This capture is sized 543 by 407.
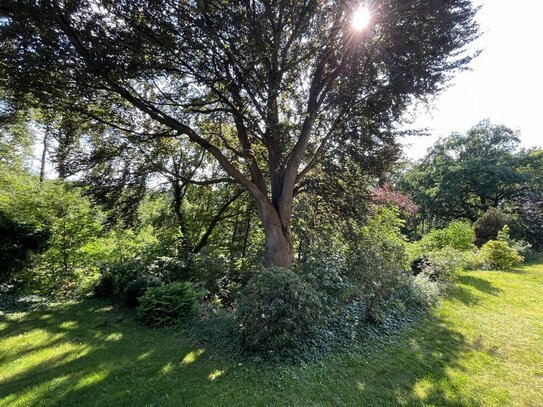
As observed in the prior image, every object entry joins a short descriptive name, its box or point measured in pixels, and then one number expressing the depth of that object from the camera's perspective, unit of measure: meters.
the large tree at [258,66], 4.39
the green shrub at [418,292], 6.94
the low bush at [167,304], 5.68
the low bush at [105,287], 8.06
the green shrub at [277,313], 4.18
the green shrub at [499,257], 12.15
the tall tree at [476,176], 22.12
